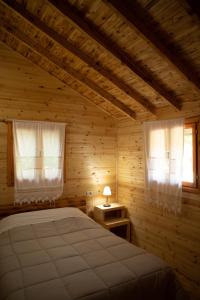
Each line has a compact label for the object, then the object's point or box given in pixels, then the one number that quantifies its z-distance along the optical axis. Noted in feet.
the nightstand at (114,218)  12.64
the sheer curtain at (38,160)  11.25
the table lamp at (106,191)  13.20
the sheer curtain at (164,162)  9.93
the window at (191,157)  9.37
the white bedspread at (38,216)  9.59
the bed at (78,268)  5.28
